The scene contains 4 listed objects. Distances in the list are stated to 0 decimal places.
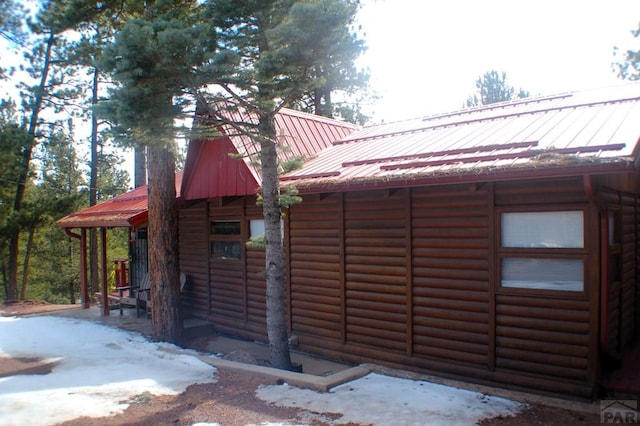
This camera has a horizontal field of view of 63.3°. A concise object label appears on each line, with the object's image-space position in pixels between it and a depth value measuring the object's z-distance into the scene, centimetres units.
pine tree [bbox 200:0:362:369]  592
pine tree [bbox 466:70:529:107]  2430
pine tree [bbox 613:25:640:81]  1547
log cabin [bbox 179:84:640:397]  532
